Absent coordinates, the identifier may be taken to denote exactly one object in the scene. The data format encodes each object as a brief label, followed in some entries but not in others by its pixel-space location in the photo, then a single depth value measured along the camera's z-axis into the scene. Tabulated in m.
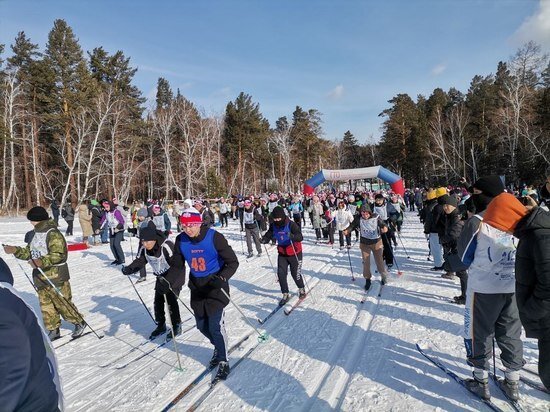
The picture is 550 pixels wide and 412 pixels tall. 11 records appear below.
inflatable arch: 24.62
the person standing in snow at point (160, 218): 10.89
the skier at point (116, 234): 10.48
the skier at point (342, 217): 12.12
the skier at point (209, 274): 3.96
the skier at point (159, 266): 5.07
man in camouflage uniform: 5.12
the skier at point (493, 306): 3.15
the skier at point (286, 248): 6.69
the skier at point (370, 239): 7.18
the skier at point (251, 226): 11.67
